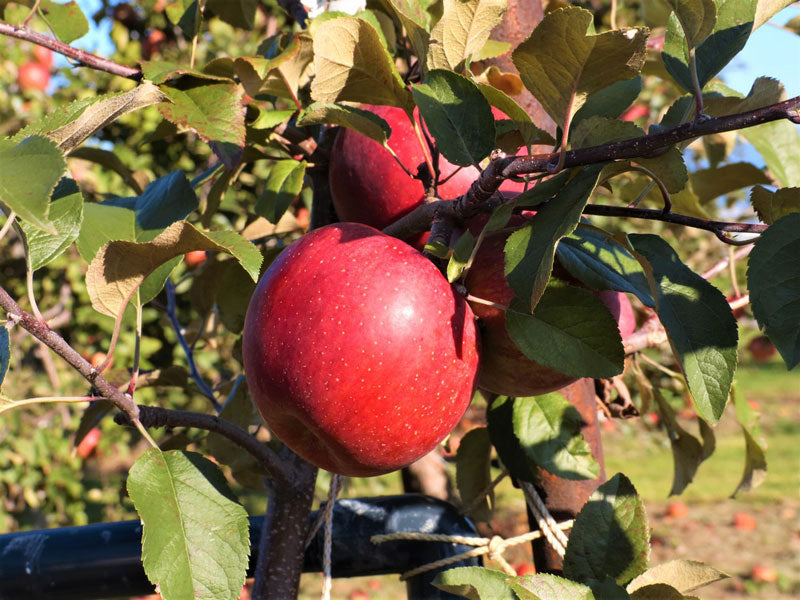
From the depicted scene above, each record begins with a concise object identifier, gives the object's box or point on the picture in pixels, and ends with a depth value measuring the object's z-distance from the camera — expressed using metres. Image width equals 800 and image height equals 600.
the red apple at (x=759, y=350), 6.15
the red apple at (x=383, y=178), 0.69
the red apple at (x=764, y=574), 3.29
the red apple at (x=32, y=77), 2.72
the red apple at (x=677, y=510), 3.99
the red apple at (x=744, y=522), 3.89
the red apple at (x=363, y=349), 0.54
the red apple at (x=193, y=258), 2.33
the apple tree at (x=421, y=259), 0.50
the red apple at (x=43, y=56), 2.79
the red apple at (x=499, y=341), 0.59
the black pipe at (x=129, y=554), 0.79
